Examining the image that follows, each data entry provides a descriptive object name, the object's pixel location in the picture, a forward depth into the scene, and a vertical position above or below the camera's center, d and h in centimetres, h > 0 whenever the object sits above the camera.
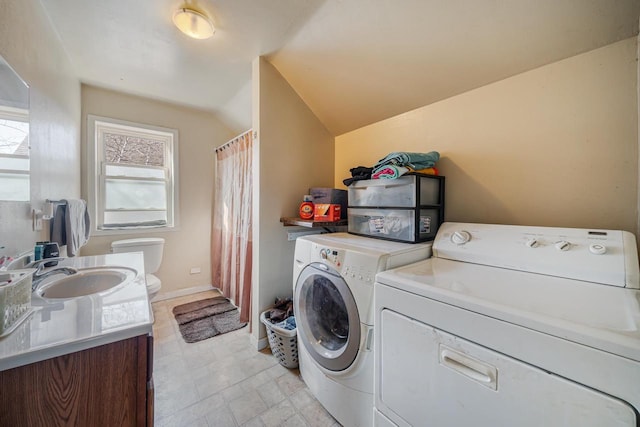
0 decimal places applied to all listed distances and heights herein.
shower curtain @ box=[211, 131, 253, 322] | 230 -14
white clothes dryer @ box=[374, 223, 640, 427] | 54 -33
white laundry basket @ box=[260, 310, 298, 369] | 166 -96
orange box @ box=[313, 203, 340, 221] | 186 +0
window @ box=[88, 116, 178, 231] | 253 +41
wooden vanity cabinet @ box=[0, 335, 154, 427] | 59 -49
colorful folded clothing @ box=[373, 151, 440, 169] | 140 +32
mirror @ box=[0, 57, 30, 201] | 102 +34
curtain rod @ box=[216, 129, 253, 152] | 247 +77
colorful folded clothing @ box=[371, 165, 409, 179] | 138 +25
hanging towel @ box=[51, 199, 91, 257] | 158 -12
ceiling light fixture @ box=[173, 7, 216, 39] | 141 +117
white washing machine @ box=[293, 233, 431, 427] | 111 -57
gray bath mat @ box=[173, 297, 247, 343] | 217 -111
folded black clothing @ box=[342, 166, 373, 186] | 167 +27
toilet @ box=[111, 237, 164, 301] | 240 -40
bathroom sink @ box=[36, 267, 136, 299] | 112 -36
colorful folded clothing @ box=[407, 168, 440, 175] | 147 +27
